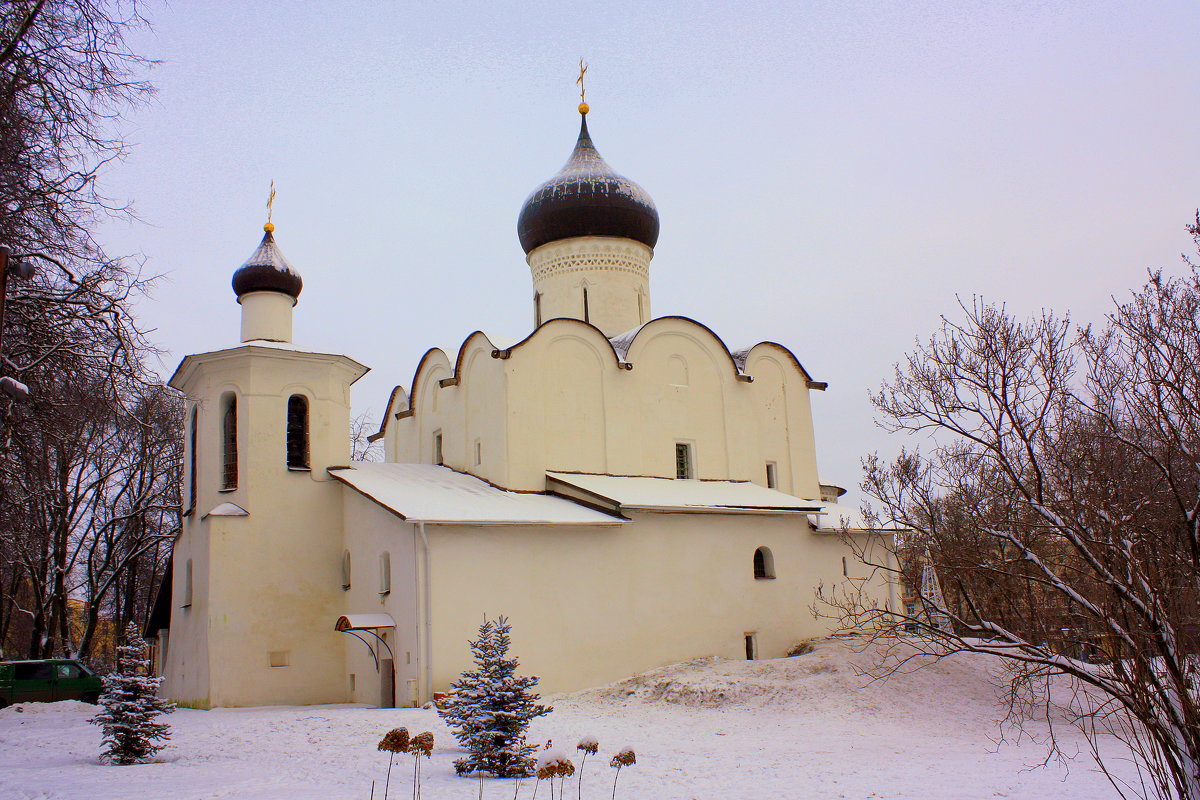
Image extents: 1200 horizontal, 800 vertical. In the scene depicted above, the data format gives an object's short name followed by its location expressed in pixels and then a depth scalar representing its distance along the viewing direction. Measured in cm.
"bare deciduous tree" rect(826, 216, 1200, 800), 589
